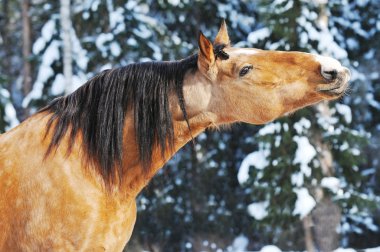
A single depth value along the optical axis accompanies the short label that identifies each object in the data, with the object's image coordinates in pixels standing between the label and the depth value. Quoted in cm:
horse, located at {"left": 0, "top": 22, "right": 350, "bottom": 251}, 687
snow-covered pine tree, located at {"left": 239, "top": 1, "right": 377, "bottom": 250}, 2395
